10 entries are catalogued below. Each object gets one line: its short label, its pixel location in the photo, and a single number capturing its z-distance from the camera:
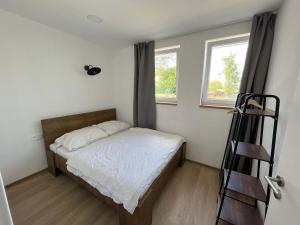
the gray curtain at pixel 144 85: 2.65
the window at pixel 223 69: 2.03
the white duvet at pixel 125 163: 1.29
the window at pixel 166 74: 2.58
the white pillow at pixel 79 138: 1.98
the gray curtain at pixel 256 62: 1.65
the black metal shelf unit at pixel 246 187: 1.17
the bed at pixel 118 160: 1.27
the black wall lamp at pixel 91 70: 2.55
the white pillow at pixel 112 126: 2.63
